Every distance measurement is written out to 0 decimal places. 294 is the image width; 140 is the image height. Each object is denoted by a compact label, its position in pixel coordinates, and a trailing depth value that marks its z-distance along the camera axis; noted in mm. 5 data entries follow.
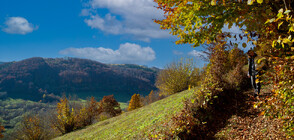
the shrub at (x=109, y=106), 50312
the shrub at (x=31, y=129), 27344
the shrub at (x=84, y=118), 29894
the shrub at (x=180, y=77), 32938
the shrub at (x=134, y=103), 61219
